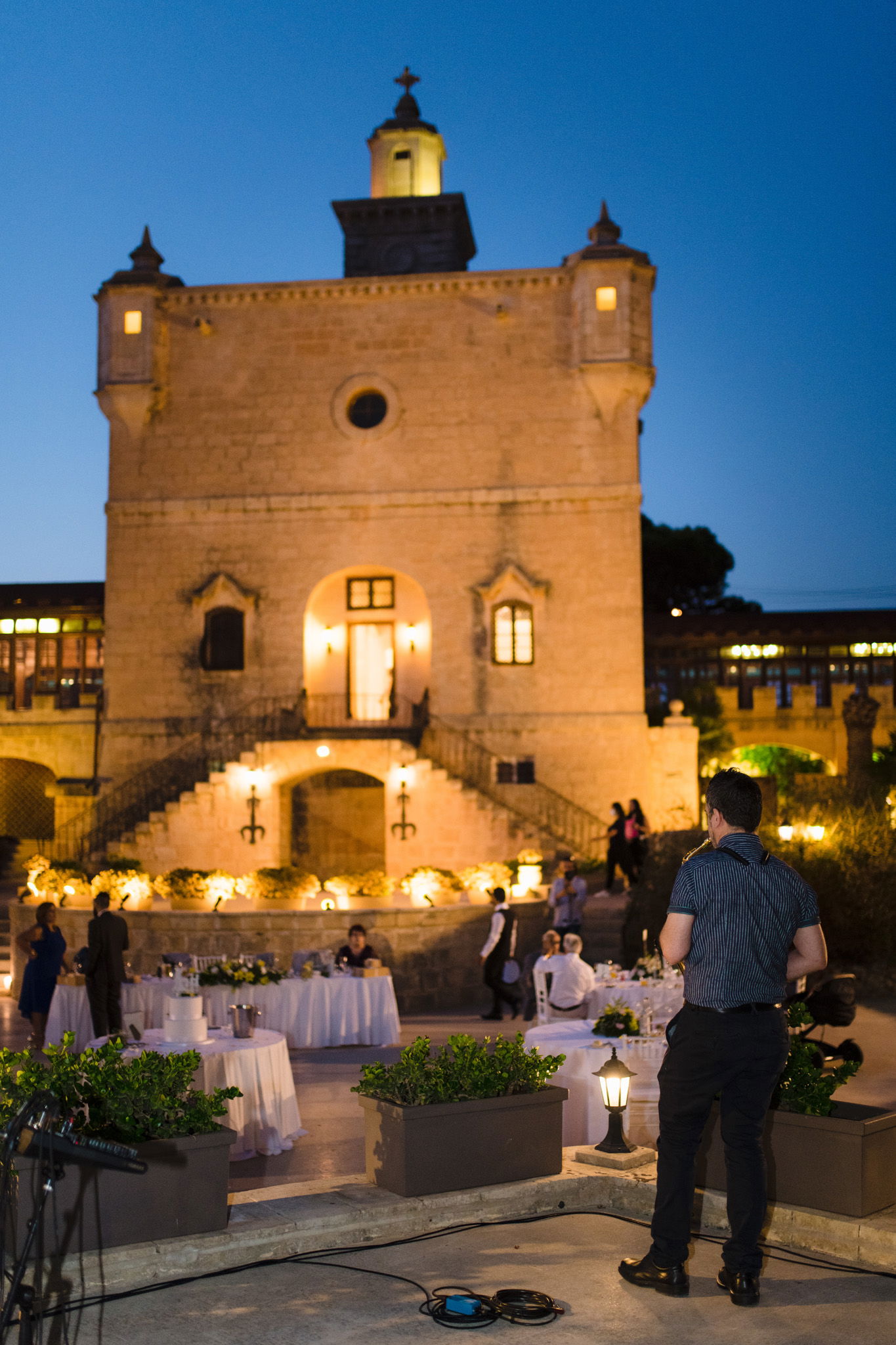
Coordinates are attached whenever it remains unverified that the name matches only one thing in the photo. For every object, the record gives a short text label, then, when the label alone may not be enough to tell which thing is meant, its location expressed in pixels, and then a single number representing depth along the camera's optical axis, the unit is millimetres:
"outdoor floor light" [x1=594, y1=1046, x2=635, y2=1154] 6348
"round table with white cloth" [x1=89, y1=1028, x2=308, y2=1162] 8430
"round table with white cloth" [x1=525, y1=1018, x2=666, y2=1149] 8180
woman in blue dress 12562
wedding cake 8383
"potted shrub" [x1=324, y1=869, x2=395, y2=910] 17062
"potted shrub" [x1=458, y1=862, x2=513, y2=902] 18359
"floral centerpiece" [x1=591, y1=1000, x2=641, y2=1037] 8734
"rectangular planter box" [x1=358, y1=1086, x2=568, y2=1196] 5691
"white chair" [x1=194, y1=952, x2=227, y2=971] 12034
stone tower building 24438
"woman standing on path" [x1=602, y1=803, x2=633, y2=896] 19172
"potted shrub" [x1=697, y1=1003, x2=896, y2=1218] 5273
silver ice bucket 8766
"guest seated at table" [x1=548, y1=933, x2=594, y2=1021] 11023
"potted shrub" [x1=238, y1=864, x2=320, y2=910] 17031
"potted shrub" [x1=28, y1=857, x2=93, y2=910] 17938
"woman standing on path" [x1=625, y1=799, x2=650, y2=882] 19328
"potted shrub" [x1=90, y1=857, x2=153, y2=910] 17703
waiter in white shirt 14508
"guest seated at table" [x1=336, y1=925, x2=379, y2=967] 13547
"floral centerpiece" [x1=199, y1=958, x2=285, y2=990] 11328
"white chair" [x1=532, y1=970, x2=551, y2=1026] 11234
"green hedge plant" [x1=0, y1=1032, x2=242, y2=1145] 5238
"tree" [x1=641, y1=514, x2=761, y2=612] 43719
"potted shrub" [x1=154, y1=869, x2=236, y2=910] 17297
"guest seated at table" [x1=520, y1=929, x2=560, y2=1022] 11559
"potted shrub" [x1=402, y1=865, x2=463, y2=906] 17281
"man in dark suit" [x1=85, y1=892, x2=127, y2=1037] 11305
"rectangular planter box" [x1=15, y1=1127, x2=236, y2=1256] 4816
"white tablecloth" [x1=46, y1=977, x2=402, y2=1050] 12219
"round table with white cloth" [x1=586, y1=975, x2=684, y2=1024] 10469
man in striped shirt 4730
